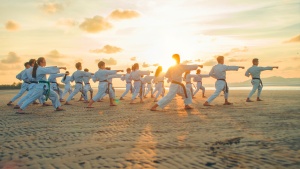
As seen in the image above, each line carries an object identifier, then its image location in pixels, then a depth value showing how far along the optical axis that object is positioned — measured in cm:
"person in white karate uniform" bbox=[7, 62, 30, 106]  1379
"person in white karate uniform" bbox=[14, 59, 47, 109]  1003
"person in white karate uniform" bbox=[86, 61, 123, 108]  1255
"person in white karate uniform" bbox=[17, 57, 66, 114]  979
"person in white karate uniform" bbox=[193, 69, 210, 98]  1902
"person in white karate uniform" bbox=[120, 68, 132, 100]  1914
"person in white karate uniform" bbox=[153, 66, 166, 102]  1651
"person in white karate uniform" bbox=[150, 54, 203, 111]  988
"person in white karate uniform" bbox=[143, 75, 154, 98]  1928
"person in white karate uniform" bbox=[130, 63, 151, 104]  1513
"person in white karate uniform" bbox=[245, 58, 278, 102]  1378
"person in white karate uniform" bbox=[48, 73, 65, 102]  1516
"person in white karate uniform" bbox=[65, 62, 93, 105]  1448
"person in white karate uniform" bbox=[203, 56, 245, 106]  1135
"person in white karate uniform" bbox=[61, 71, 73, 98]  1848
